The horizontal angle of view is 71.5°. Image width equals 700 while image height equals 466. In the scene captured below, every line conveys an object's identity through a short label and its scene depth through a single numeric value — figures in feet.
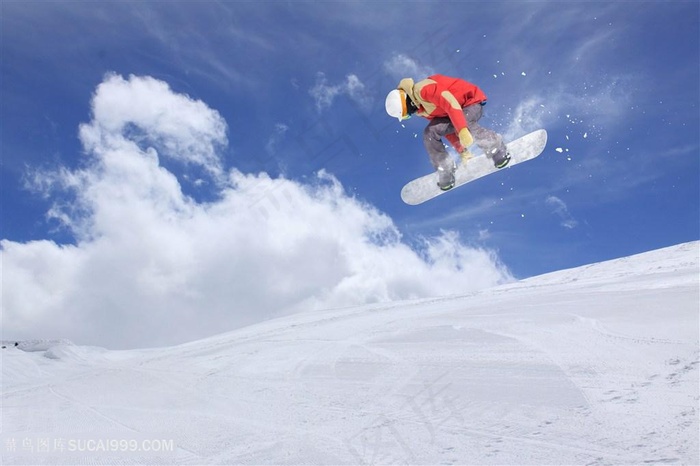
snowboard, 26.88
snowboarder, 22.12
